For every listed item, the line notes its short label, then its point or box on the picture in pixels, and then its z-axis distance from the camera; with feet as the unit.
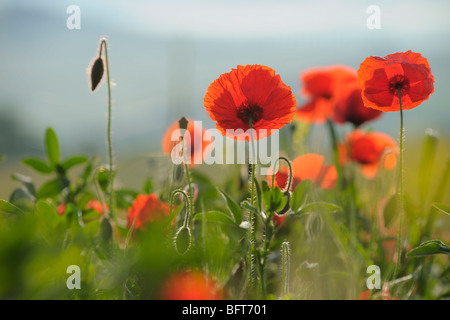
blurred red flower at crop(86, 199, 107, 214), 2.98
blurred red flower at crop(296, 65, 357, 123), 4.10
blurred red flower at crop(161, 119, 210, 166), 2.97
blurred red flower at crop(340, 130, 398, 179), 4.05
